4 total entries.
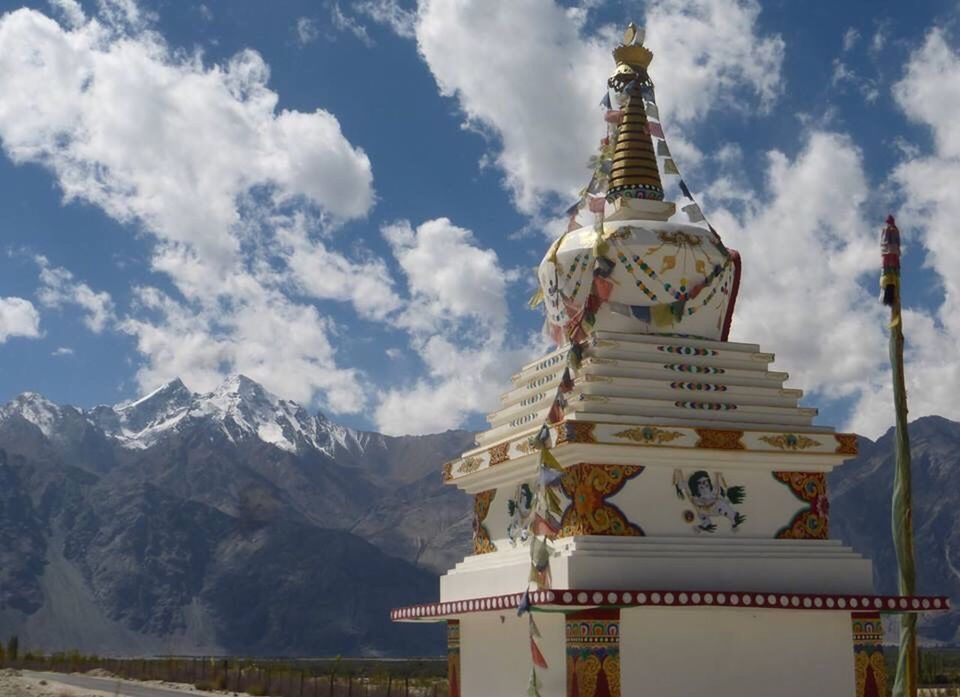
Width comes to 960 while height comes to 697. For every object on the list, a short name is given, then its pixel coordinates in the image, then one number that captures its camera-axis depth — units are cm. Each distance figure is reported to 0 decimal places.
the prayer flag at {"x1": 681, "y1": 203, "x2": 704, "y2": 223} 1944
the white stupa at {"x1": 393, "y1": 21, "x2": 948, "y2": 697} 1573
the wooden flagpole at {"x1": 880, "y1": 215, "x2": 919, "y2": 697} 1312
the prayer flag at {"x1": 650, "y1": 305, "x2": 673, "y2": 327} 1850
